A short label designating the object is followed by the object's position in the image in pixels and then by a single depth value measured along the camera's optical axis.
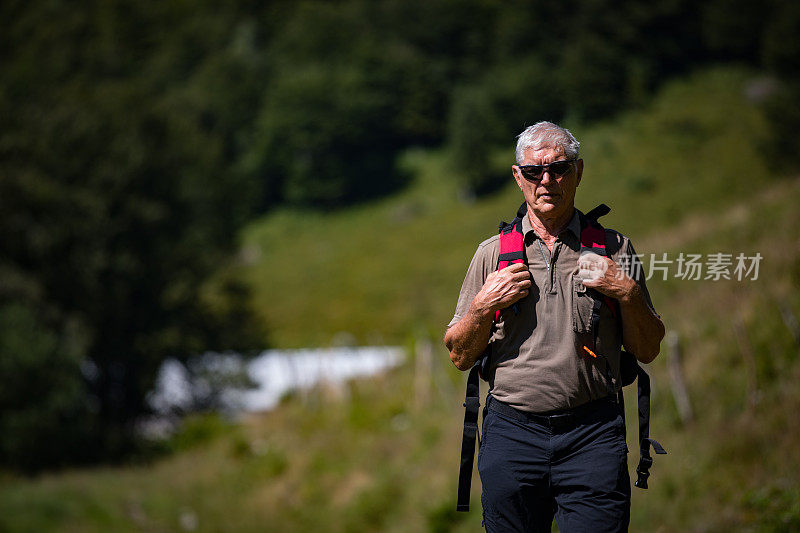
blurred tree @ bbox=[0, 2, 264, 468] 56.19
